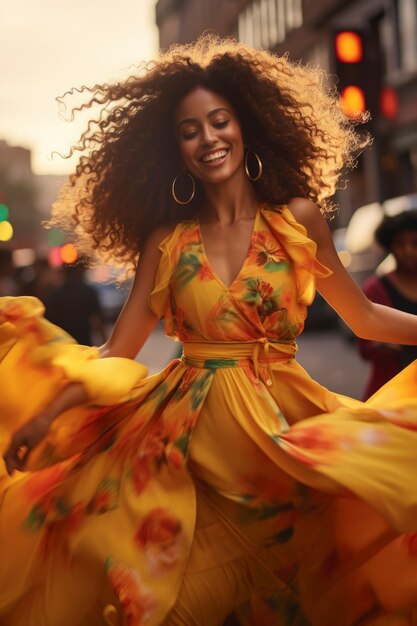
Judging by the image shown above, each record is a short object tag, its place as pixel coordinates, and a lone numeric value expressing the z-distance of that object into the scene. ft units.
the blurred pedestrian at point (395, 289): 20.06
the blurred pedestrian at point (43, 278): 32.58
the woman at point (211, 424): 11.18
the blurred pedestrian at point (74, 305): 30.12
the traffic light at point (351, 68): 30.94
